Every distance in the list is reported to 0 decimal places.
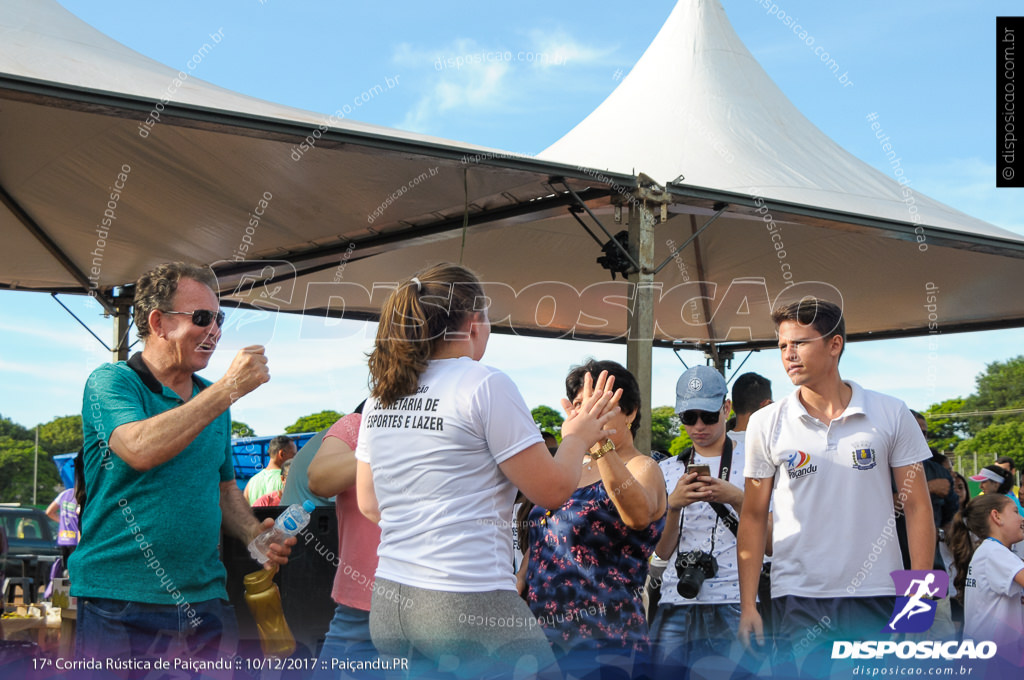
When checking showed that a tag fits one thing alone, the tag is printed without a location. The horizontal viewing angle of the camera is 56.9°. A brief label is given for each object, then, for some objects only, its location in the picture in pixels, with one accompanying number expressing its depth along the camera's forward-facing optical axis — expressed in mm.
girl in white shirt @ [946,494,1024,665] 4258
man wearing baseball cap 3629
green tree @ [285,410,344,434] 63194
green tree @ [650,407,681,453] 56684
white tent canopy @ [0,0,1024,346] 5637
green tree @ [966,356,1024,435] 83125
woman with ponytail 2133
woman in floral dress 2797
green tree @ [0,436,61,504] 78188
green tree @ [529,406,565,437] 71900
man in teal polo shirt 2490
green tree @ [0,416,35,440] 84000
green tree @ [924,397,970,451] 69731
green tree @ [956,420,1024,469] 64125
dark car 14211
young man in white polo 3078
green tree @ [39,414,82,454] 85562
